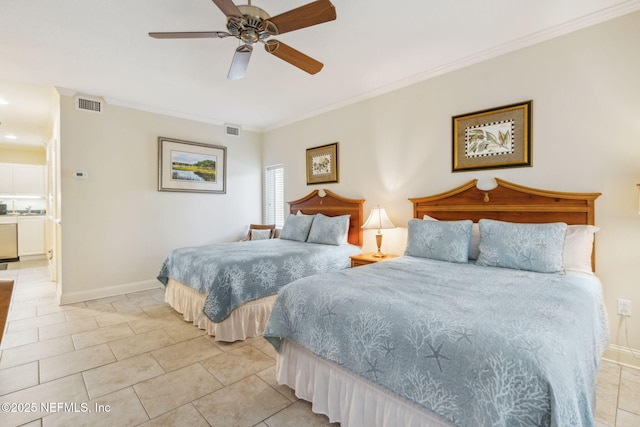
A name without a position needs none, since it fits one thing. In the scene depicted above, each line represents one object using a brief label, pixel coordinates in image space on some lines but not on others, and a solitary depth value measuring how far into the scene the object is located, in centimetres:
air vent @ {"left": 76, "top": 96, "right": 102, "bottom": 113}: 385
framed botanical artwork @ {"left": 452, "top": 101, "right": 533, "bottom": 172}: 272
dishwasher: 648
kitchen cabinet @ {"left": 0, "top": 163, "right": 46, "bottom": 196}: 658
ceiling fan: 179
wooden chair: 488
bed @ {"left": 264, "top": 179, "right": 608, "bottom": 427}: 107
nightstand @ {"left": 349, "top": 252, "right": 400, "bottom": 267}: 330
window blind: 552
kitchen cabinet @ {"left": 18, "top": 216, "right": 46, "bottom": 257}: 659
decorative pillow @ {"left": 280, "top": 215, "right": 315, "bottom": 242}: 419
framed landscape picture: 459
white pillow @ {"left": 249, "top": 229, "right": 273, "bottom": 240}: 484
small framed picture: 441
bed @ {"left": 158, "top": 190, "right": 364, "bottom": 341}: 275
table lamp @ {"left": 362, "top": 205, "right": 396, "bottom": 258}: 348
